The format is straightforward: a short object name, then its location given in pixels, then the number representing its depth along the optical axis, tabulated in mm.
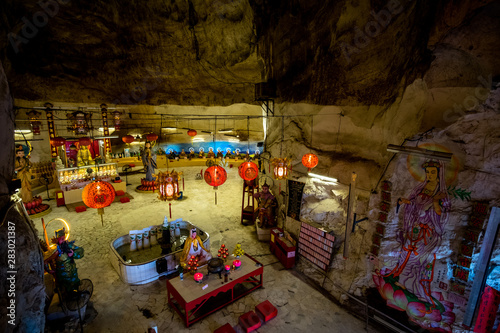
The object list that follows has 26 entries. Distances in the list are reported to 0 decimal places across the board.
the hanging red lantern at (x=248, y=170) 8312
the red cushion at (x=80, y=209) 12523
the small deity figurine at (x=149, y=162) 15434
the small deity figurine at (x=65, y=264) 6074
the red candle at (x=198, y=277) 6484
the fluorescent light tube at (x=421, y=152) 4320
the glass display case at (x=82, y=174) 13406
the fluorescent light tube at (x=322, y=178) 7746
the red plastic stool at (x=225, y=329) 5503
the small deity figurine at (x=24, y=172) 11344
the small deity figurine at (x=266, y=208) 10211
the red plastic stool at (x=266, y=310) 6297
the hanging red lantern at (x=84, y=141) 11120
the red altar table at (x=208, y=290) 6125
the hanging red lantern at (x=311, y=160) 7738
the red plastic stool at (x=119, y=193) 14657
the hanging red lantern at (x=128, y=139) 13352
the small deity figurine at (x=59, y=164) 13977
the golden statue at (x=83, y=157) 15618
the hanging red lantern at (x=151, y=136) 12344
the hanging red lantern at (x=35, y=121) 9697
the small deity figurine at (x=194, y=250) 7148
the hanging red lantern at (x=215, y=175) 7326
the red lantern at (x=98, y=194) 6246
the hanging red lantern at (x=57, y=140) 11008
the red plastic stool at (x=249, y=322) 5921
